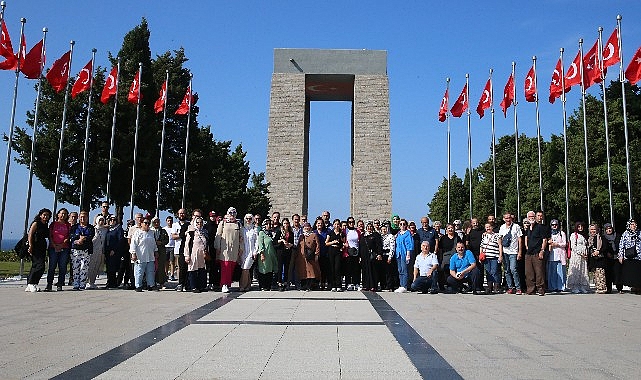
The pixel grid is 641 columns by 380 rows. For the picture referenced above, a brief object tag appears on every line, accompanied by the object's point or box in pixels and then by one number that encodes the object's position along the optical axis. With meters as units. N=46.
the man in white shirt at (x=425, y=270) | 12.34
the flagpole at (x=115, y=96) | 19.90
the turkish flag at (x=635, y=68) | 15.13
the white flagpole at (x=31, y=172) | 15.80
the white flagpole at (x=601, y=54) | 16.36
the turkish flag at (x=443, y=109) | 23.52
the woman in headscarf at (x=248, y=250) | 12.25
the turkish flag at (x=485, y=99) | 21.61
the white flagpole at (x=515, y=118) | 20.55
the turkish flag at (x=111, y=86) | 19.69
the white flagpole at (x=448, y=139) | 23.45
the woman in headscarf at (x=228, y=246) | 12.07
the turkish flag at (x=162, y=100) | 22.36
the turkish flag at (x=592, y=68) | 16.58
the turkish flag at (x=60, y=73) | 17.05
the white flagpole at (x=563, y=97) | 18.30
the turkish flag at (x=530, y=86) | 20.02
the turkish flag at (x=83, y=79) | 18.05
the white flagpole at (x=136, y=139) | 20.21
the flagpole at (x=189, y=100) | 22.77
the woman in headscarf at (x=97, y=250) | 12.62
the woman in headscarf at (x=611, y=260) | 12.86
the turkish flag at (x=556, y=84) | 18.56
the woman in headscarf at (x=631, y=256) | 12.48
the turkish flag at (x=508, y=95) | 20.73
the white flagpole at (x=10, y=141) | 14.98
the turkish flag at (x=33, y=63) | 15.86
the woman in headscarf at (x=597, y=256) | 12.81
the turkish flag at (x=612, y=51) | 16.31
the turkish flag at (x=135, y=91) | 20.31
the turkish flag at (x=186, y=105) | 22.75
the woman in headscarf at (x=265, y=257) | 12.34
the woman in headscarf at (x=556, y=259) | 12.92
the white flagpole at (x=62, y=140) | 17.30
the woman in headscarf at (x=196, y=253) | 12.05
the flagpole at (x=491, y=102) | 21.56
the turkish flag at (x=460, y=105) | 22.52
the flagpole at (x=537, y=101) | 19.92
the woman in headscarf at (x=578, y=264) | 13.16
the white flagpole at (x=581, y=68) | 17.11
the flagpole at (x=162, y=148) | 22.12
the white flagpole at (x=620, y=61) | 16.11
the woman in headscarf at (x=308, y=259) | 12.64
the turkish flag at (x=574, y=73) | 17.23
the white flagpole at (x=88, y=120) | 18.25
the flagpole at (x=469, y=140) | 23.27
